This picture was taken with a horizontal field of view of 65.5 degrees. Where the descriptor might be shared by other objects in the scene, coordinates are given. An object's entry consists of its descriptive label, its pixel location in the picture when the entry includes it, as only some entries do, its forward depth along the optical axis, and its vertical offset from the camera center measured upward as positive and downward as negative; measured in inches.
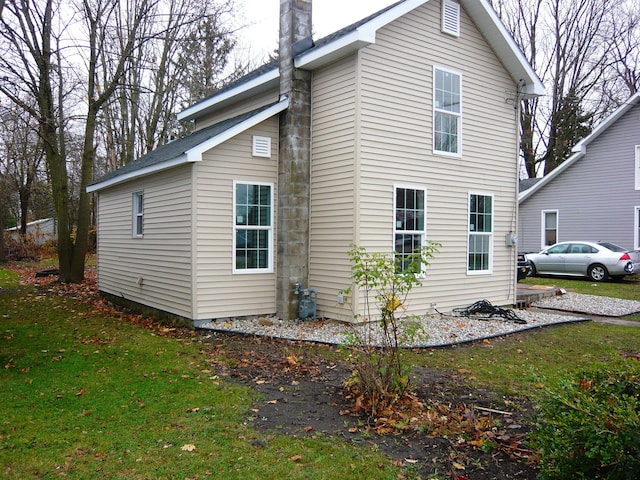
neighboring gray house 753.6 +65.1
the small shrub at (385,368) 190.5 -54.4
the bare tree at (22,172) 1074.1 +132.1
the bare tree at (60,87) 502.3 +156.8
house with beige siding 355.3 +44.0
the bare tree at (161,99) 840.9 +241.7
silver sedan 671.1 -39.9
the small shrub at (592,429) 107.3 -45.0
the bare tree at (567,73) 1116.5 +368.3
